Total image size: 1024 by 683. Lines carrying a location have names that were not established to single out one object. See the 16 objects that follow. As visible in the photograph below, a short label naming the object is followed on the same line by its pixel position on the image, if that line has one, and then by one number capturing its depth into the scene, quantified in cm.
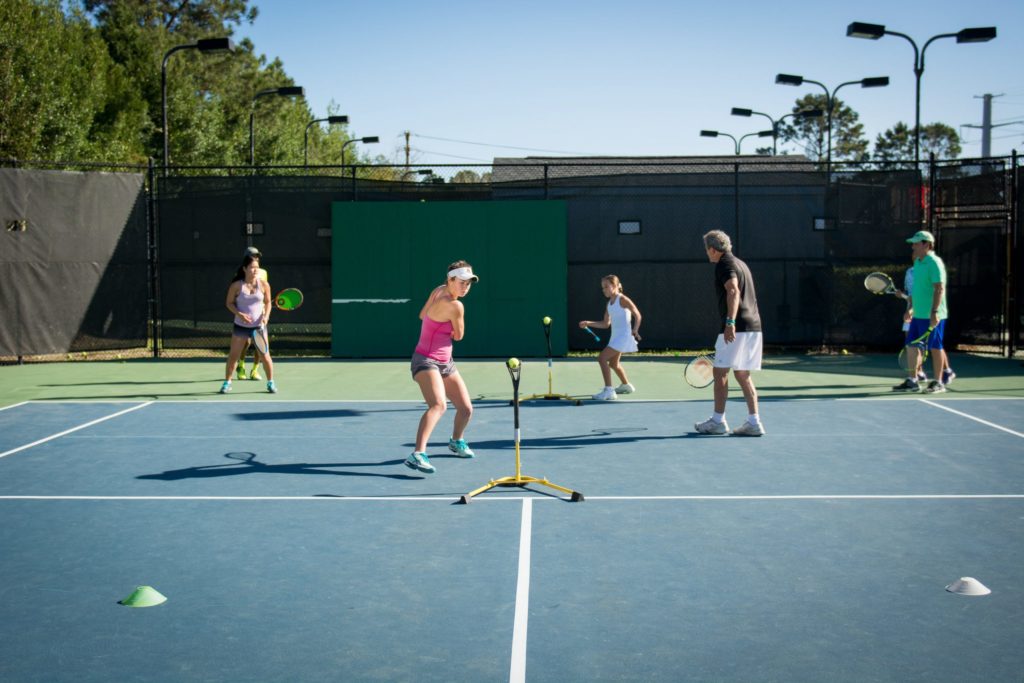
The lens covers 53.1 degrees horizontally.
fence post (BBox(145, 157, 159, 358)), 1827
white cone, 512
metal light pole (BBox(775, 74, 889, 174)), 2389
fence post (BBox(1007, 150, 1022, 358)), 1717
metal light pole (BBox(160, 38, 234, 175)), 1862
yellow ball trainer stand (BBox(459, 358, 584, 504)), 718
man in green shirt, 1232
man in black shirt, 953
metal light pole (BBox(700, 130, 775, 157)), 3650
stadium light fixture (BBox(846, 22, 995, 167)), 1898
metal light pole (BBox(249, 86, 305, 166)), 2308
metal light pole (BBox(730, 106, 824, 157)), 2927
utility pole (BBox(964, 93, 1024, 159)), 6838
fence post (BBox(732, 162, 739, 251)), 1820
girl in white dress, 1242
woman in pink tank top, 789
